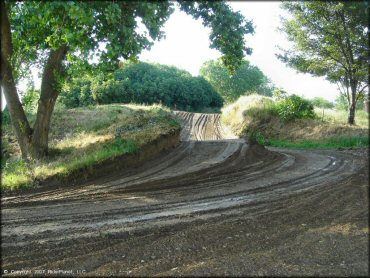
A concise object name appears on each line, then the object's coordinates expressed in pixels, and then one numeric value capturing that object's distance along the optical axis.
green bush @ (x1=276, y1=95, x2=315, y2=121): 23.49
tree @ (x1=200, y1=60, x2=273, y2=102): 70.69
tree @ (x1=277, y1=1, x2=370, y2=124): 17.05
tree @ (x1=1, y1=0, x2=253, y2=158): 6.00
